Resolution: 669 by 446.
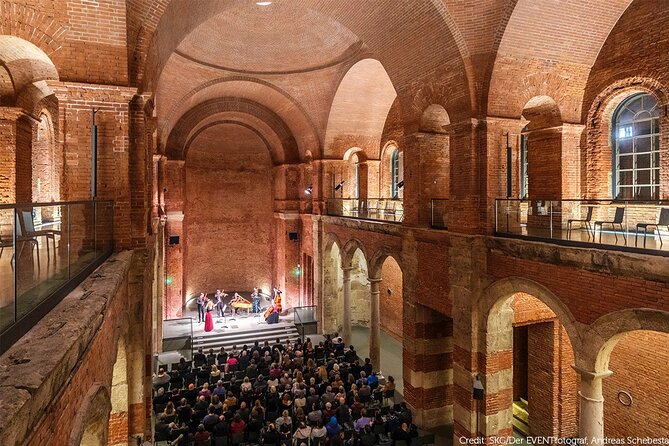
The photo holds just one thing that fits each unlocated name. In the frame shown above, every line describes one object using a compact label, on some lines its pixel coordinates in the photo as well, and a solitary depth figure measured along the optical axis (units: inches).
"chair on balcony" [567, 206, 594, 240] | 400.9
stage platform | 726.5
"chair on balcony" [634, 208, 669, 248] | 336.5
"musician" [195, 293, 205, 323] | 875.8
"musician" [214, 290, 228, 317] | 916.6
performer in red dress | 805.9
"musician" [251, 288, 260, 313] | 916.0
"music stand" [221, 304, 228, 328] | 841.7
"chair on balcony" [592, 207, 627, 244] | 378.9
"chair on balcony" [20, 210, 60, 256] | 147.8
